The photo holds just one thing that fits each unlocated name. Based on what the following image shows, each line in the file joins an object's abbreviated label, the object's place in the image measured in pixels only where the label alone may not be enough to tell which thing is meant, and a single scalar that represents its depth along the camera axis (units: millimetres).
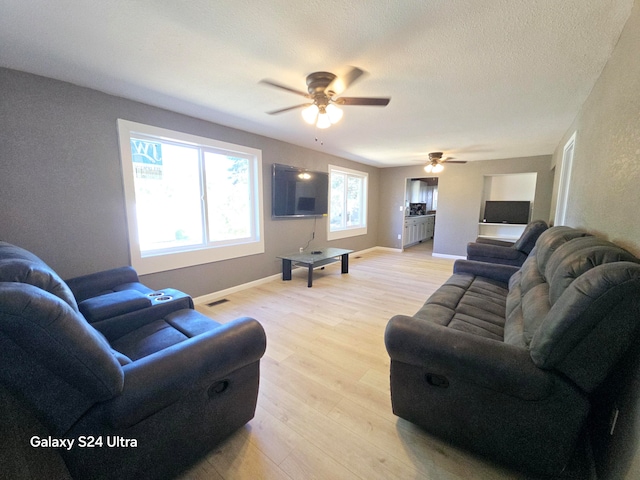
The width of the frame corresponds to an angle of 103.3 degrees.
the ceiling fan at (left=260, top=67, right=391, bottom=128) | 1967
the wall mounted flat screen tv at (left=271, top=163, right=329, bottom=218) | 4133
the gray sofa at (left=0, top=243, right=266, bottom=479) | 799
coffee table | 3947
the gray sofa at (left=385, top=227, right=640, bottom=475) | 920
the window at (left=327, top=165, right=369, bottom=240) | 5579
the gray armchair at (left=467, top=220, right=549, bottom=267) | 3080
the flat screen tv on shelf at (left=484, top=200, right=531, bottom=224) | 5324
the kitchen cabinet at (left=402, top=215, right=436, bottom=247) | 7086
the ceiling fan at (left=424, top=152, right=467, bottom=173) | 4746
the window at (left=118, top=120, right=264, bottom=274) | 2740
